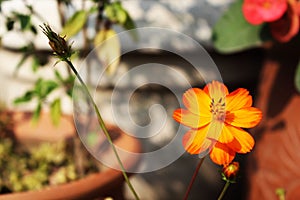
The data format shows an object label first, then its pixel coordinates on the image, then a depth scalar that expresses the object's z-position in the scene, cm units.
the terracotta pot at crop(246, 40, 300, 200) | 89
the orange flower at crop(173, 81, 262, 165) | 41
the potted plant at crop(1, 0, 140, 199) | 74
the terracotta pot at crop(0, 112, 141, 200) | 72
